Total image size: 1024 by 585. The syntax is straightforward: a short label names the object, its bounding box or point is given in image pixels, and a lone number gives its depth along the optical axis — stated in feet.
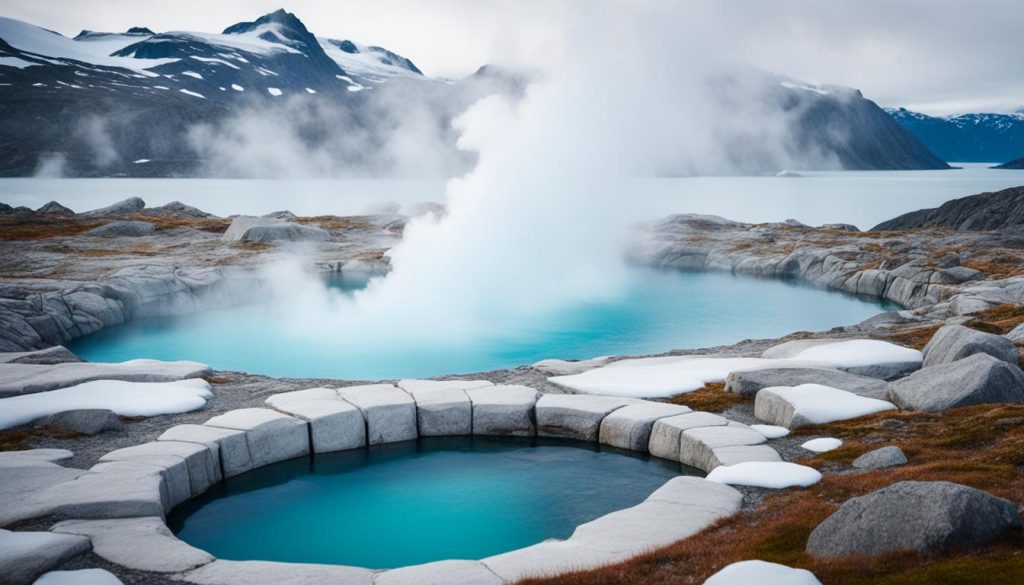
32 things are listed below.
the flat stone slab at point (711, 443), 53.52
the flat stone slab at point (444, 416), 66.28
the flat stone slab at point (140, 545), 35.40
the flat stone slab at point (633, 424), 61.57
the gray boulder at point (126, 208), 334.24
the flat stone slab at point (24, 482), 40.32
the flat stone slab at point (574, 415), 64.59
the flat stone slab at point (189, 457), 50.88
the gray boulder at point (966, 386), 57.98
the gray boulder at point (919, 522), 29.30
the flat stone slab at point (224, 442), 55.26
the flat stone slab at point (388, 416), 64.28
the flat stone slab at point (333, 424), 61.77
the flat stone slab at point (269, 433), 58.23
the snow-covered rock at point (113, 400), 60.59
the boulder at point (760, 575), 28.25
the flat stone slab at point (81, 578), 32.17
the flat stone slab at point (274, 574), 33.73
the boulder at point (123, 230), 246.25
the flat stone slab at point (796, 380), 67.62
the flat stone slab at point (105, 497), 40.86
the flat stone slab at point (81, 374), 68.85
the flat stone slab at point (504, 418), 66.64
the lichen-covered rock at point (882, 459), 46.96
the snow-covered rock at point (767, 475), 45.21
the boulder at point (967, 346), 67.26
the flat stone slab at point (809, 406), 58.80
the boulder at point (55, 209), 321.05
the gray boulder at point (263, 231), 244.83
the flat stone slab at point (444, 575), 33.45
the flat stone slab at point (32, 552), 32.99
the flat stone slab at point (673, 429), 58.85
